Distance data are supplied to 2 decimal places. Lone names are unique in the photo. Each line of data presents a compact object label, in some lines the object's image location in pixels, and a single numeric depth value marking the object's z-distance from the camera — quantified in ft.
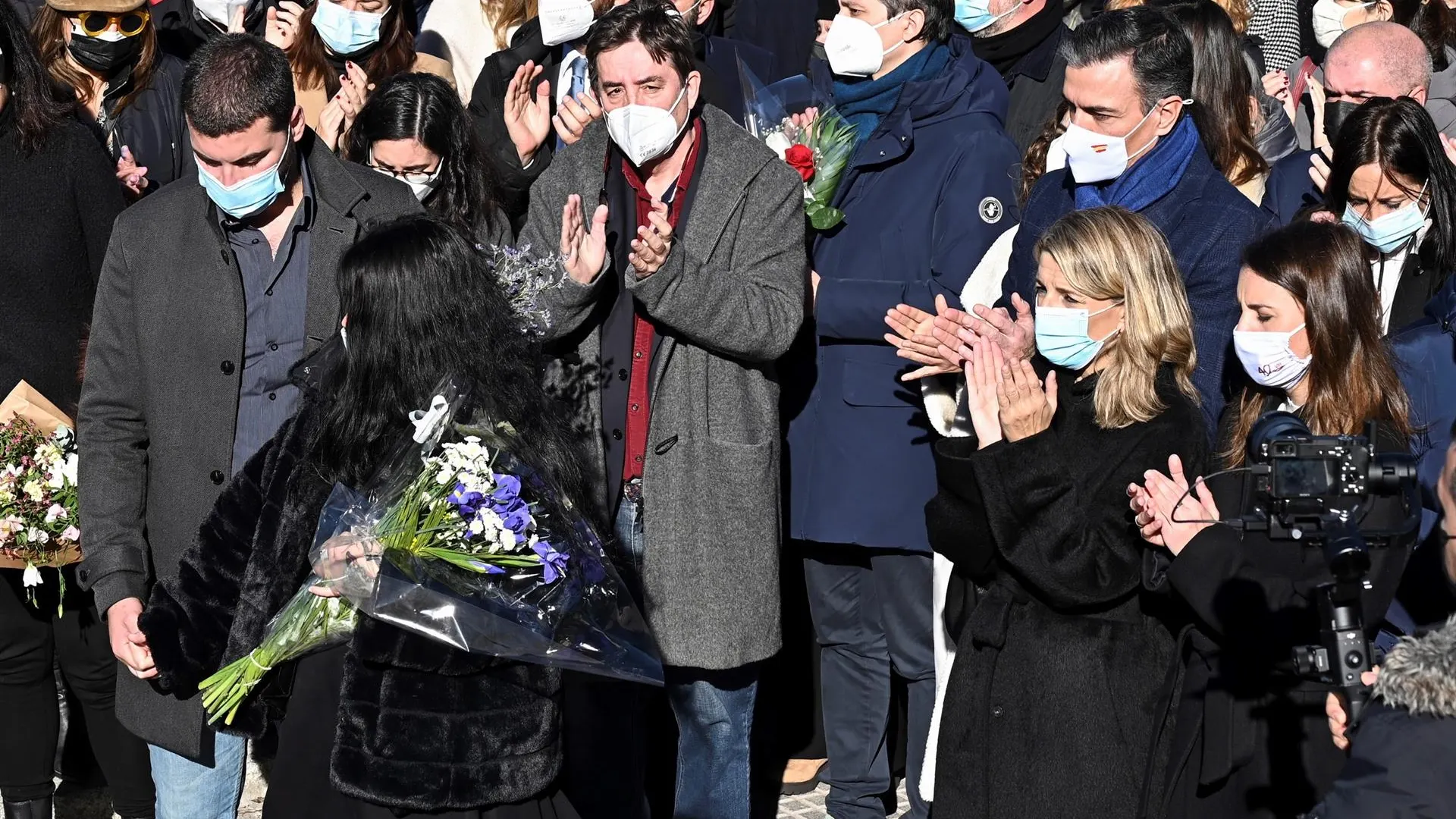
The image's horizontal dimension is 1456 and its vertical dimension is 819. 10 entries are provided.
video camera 9.16
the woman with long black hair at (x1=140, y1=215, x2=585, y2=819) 12.01
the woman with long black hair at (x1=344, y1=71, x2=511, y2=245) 17.74
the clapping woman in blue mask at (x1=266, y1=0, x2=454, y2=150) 20.74
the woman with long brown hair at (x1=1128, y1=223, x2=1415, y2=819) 12.14
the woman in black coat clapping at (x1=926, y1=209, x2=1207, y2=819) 13.15
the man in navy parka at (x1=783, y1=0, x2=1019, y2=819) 17.42
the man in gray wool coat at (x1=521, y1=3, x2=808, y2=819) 16.22
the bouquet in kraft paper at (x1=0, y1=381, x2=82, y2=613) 16.05
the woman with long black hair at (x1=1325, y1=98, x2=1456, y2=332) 15.94
